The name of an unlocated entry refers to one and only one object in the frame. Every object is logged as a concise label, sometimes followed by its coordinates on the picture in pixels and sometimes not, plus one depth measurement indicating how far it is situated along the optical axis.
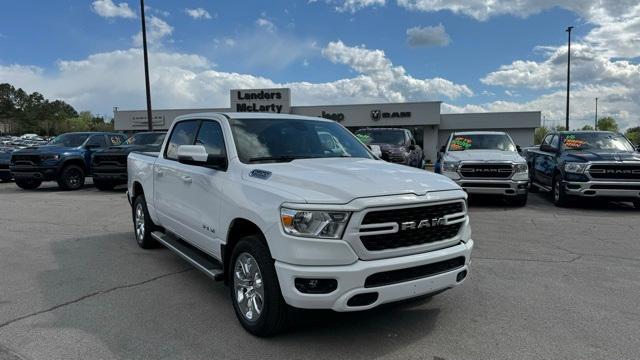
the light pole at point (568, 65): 31.59
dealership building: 42.94
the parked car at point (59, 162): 14.75
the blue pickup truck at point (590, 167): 10.11
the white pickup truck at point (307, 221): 3.33
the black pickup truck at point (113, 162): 14.01
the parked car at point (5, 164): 17.56
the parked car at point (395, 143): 13.18
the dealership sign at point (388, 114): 43.28
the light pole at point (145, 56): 21.96
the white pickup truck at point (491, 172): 10.49
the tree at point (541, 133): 73.90
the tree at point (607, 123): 94.64
